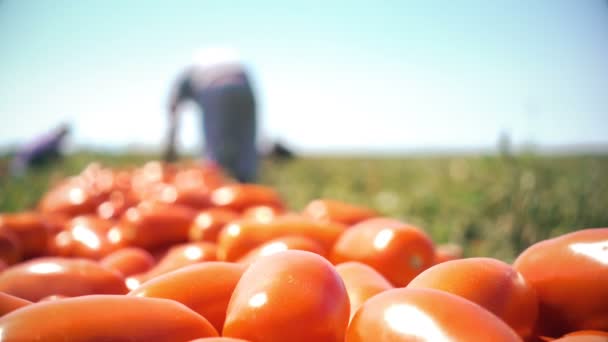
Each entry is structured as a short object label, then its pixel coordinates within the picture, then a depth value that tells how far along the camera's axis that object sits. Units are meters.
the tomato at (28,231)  0.72
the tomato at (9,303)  0.46
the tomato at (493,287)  0.46
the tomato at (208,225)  0.72
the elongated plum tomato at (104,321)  0.42
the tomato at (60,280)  0.55
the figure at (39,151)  3.87
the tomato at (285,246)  0.58
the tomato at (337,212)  0.74
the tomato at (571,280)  0.47
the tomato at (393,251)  0.57
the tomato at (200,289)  0.47
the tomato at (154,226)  0.74
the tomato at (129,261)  0.64
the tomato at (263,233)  0.63
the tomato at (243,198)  0.87
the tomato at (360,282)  0.49
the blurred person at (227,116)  3.61
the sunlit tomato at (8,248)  0.67
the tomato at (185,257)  0.61
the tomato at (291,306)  0.44
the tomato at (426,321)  0.41
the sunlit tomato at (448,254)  0.65
